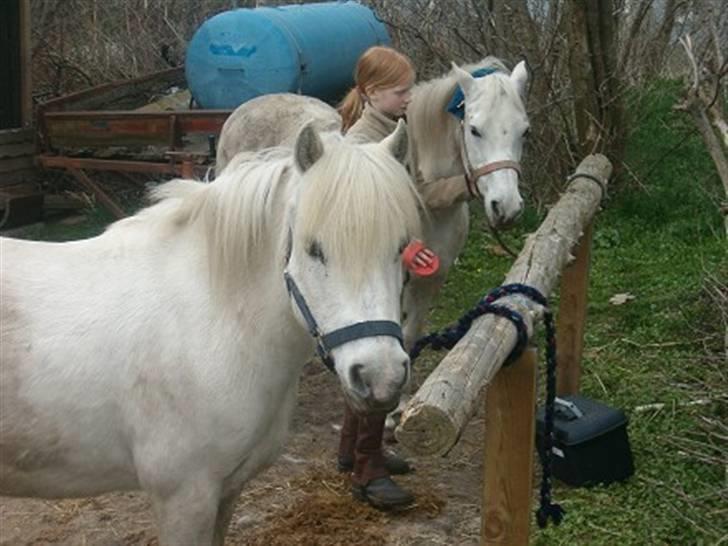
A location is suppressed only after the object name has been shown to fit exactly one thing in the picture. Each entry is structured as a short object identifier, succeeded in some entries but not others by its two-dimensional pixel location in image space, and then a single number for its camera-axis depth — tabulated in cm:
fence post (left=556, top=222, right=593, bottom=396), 481
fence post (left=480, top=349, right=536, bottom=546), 261
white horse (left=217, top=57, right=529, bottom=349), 458
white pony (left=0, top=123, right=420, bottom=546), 273
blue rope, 271
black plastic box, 406
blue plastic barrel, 819
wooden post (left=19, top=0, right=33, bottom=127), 905
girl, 407
